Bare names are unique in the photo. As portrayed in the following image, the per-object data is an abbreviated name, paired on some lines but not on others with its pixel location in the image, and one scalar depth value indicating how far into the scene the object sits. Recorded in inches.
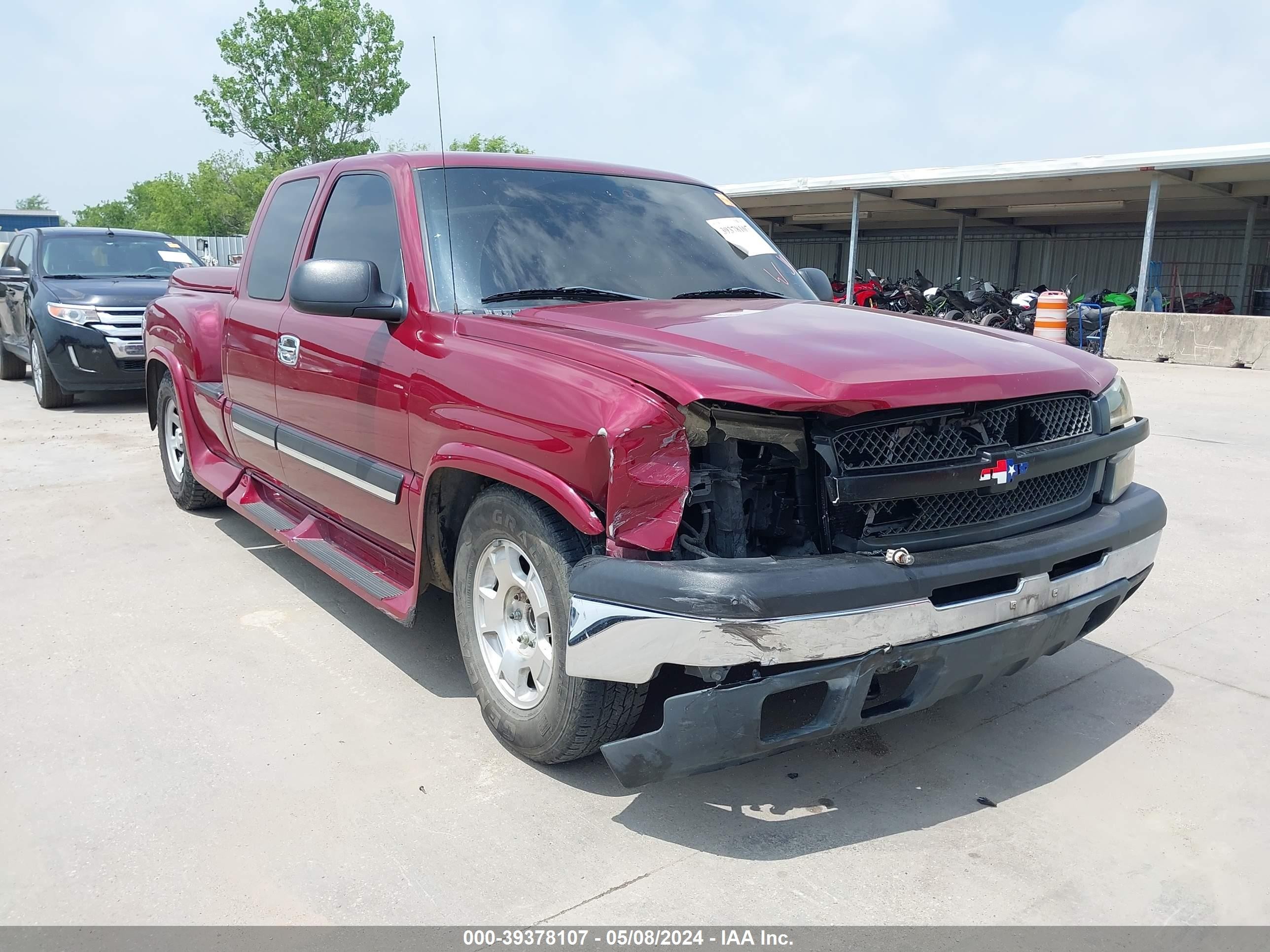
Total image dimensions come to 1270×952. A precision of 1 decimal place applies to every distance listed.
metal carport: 681.6
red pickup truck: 96.2
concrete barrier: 550.3
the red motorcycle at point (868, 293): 884.6
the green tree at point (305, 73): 2023.9
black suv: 374.0
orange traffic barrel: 661.3
